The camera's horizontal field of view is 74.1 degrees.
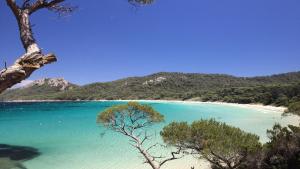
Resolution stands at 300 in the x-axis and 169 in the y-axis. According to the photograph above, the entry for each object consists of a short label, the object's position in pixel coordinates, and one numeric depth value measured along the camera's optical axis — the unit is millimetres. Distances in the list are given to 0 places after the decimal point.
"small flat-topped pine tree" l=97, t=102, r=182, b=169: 8684
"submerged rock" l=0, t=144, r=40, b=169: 12225
